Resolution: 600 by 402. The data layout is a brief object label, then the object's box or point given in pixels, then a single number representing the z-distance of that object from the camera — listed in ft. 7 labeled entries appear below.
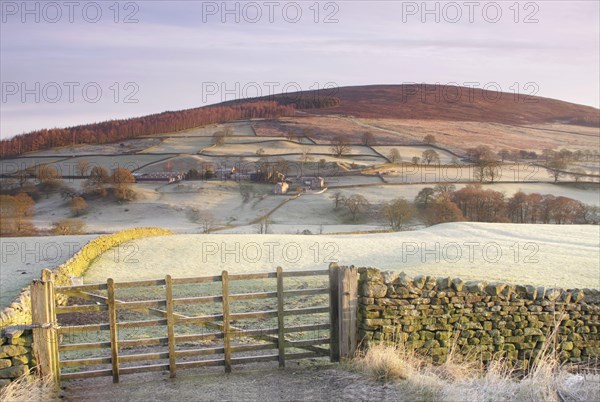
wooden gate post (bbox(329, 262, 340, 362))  38.11
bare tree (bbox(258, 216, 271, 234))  177.52
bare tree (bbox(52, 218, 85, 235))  185.57
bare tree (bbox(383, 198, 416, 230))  192.13
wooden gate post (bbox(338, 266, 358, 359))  37.73
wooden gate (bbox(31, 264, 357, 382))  34.53
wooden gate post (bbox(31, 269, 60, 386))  33.88
